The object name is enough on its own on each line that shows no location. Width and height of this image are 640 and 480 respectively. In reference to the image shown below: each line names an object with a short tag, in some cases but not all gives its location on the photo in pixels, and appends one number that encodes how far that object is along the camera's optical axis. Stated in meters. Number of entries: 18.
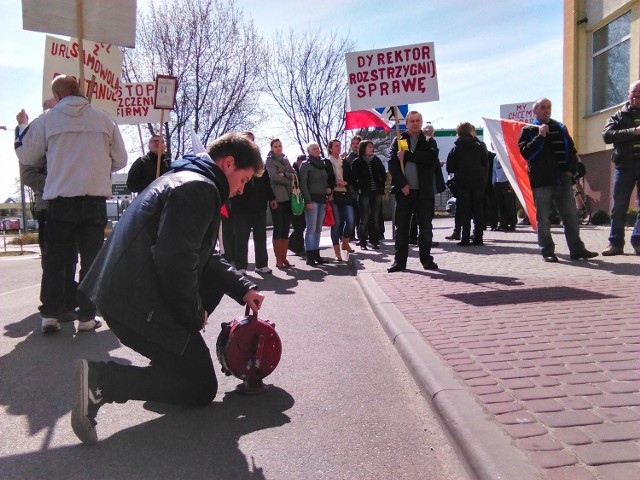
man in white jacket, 5.02
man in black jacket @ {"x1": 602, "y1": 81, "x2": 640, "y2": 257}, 7.93
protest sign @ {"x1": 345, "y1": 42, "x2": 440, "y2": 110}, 8.97
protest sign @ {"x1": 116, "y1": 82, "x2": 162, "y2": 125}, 11.69
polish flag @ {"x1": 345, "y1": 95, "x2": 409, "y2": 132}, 14.05
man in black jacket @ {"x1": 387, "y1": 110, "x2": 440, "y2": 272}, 7.86
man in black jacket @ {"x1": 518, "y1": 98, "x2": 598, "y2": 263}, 7.89
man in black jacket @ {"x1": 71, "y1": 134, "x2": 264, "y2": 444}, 2.90
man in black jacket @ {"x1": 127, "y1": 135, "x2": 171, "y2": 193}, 7.94
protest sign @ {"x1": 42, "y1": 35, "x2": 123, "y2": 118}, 8.01
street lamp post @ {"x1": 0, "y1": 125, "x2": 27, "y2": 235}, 39.18
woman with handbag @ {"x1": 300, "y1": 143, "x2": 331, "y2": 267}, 9.59
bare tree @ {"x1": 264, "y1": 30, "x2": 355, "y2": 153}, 33.59
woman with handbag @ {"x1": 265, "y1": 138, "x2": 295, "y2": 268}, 9.74
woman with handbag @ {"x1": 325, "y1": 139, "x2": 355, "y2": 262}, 10.35
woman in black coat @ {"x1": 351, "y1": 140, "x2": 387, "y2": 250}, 11.18
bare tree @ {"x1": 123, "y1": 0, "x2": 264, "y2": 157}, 28.64
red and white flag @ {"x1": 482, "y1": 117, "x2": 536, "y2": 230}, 9.20
